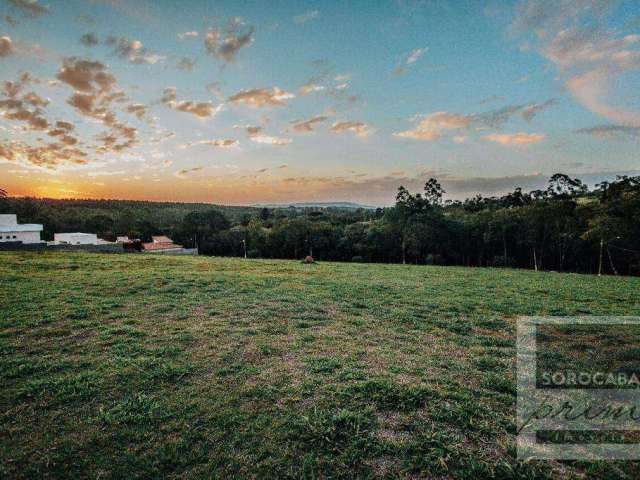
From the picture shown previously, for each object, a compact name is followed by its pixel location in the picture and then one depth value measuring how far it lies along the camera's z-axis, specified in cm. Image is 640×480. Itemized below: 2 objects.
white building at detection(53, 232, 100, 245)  4034
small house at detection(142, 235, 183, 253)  4301
